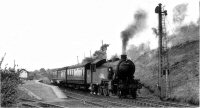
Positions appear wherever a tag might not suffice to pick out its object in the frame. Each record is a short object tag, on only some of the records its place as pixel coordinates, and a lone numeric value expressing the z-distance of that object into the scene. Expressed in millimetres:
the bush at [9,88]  12773
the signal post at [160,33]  19719
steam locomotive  20094
